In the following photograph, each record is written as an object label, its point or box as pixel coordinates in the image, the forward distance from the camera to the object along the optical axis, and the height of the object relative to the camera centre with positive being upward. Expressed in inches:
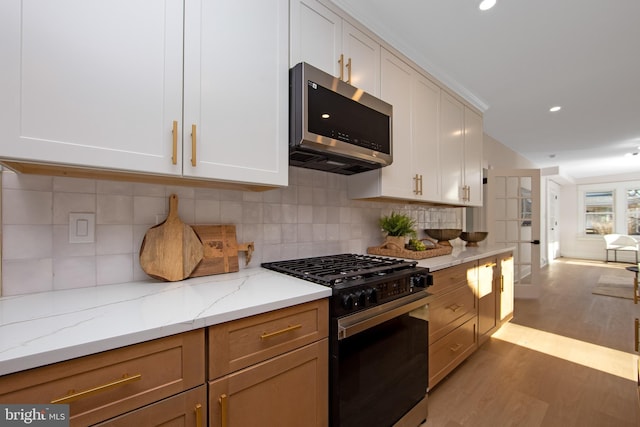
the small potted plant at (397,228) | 86.5 -3.5
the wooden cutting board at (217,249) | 54.2 -6.6
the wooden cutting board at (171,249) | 48.8 -5.9
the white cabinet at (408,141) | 76.1 +23.3
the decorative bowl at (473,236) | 118.5 -8.1
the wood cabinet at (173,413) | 28.0 -21.0
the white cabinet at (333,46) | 56.6 +38.7
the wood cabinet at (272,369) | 34.0 -20.9
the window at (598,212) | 318.3 +6.5
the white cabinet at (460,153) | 98.5 +24.9
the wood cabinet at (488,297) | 94.1 -28.6
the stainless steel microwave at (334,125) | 53.6 +19.9
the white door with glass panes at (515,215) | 161.0 +1.3
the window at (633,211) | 299.9 +7.1
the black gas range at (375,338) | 45.9 -22.7
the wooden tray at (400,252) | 80.0 -10.4
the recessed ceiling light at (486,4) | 65.0 +50.6
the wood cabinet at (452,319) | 70.1 -28.4
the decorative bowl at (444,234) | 101.3 -6.3
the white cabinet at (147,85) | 32.1 +18.4
